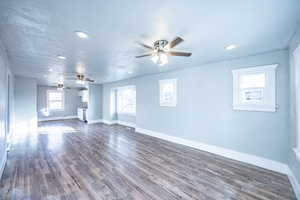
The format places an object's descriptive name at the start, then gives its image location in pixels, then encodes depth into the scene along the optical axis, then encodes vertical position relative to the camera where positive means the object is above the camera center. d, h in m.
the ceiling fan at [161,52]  2.38 +0.83
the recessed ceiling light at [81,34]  2.20 +1.09
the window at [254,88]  3.00 +0.27
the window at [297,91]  2.25 +0.14
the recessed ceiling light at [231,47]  2.70 +1.07
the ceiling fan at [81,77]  5.55 +0.94
